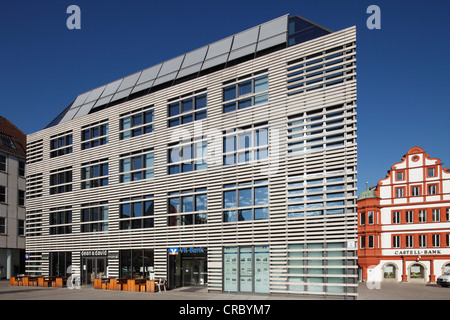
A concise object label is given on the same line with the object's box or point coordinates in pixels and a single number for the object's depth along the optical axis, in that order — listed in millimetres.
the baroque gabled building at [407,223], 42844
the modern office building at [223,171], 21828
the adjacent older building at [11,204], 44344
